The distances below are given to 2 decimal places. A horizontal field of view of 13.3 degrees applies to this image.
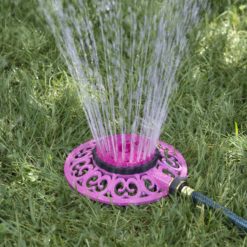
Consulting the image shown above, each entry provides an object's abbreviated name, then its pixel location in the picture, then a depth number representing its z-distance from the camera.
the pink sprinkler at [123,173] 1.57
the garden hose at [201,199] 1.51
